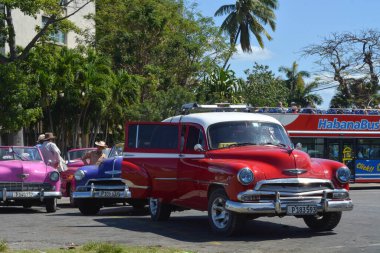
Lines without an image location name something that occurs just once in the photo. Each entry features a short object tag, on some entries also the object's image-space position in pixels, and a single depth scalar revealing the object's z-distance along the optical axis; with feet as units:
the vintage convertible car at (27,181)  53.93
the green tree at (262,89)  172.76
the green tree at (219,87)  145.38
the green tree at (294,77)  234.17
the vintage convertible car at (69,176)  64.62
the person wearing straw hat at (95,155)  60.18
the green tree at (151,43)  135.54
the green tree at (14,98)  102.17
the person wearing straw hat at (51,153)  61.57
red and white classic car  37.27
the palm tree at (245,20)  179.42
